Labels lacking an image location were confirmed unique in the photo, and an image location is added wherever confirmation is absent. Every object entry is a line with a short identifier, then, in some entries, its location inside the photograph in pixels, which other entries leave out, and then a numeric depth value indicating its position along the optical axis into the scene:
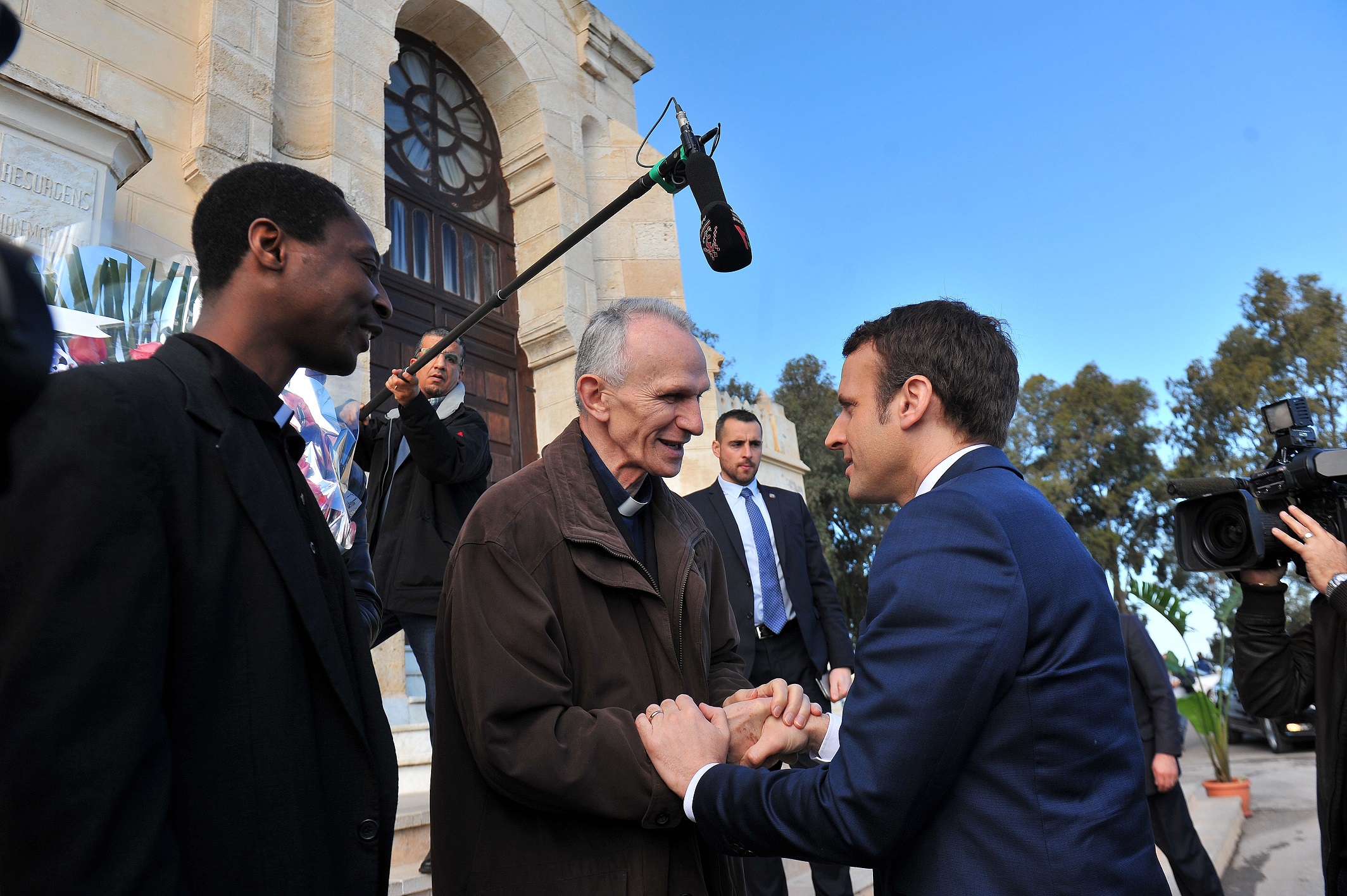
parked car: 12.85
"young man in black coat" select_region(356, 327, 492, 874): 4.39
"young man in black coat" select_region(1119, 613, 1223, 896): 5.26
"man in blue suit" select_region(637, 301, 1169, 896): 1.62
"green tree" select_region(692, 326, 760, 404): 25.36
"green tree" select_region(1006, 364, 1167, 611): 33.25
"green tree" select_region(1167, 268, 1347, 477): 26.70
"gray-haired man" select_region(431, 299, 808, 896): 1.94
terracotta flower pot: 9.02
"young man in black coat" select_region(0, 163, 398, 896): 1.09
